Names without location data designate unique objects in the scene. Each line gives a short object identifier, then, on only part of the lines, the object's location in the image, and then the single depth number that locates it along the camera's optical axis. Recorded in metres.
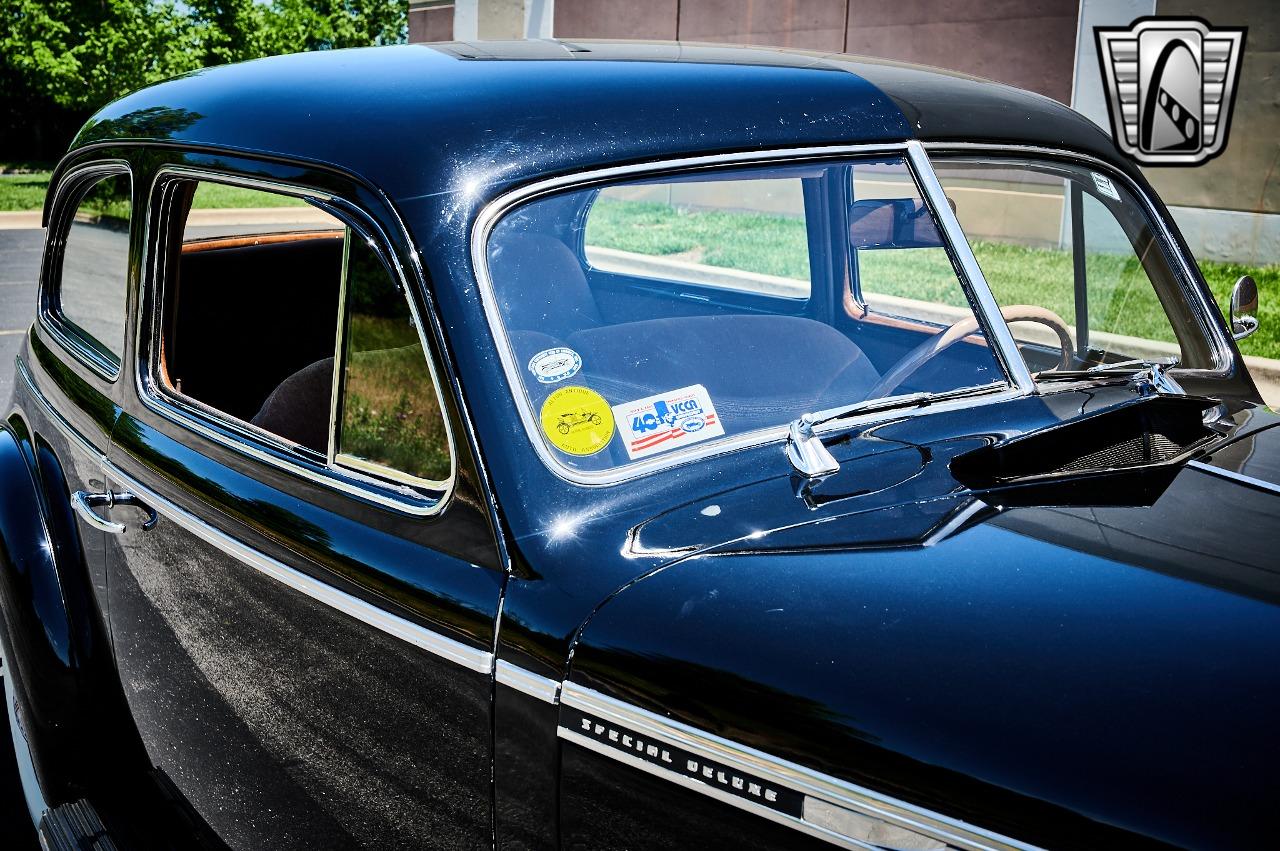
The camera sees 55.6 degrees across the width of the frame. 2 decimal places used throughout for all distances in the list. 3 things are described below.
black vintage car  1.28
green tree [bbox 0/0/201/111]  23.73
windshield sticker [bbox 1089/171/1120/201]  2.56
